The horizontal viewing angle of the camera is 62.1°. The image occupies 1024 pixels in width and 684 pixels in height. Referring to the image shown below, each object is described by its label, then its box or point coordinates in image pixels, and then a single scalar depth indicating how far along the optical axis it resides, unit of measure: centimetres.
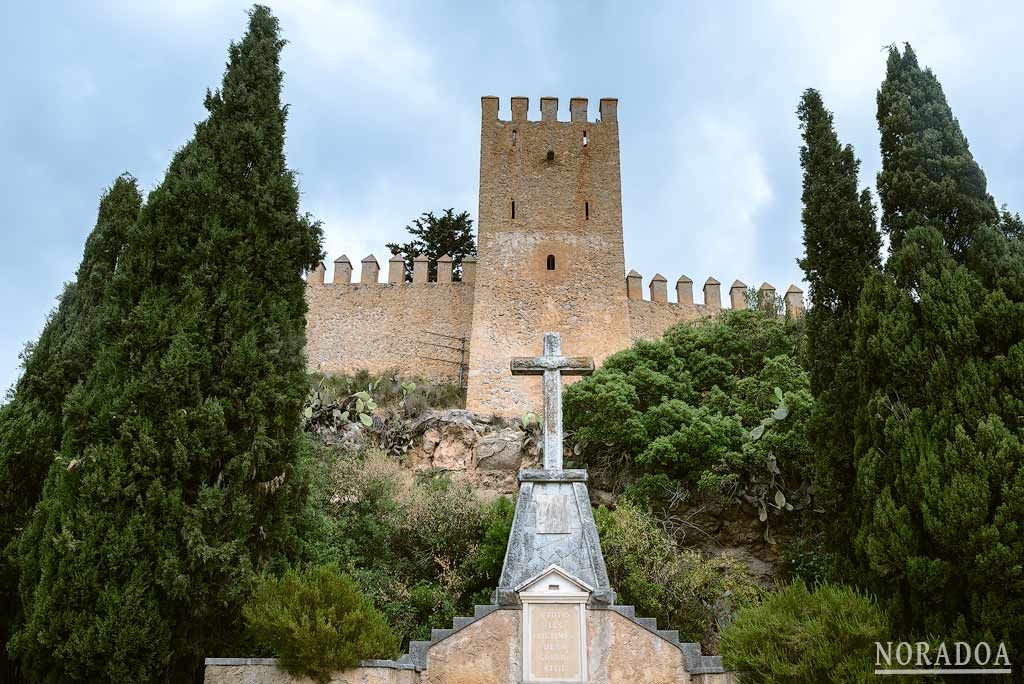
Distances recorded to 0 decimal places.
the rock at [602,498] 1557
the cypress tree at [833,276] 917
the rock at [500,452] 1806
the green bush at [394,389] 2148
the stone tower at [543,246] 2353
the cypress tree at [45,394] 862
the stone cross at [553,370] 879
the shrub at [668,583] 1163
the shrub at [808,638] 668
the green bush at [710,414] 1425
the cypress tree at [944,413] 684
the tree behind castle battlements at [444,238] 3078
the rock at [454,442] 1847
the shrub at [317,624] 700
